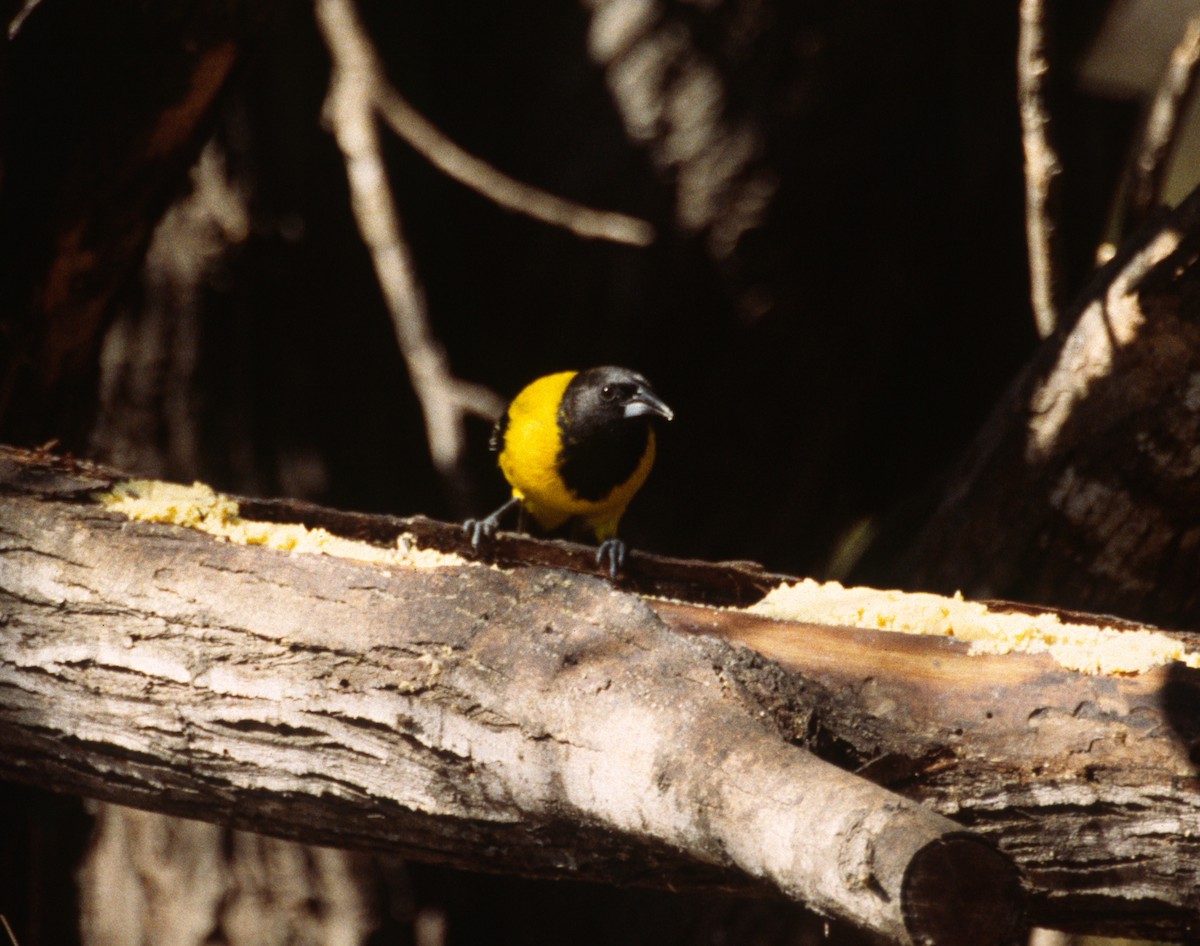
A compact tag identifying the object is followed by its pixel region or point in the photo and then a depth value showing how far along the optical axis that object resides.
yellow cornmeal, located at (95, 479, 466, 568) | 5.07
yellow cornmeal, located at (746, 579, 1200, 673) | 4.51
